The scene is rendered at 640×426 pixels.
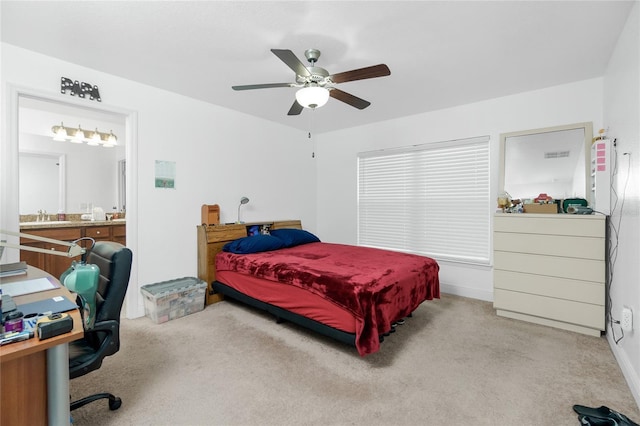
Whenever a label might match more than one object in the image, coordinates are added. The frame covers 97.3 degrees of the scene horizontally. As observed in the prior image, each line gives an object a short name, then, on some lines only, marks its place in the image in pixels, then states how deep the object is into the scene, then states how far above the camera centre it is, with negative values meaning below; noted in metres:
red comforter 2.07 -0.58
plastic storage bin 2.88 -0.94
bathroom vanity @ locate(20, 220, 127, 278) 3.17 -0.31
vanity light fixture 4.05 +1.12
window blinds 3.62 +0.17
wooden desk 0.93 -0.61
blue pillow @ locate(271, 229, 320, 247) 3.83 -0.36
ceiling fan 2.02 +1.03
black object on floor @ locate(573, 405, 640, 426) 1.50 -1.13
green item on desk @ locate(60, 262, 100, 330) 1.07 -0.27
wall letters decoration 2.59 +1.15
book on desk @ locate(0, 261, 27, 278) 1.76 -0.39
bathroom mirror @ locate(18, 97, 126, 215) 3.98 +0.70
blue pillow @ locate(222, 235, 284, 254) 3.36 -0.42
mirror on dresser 2.94 +0.56
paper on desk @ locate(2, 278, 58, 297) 1.41 -0.41
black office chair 1.46 -0.56
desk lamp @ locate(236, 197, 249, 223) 3.90 +0.14
